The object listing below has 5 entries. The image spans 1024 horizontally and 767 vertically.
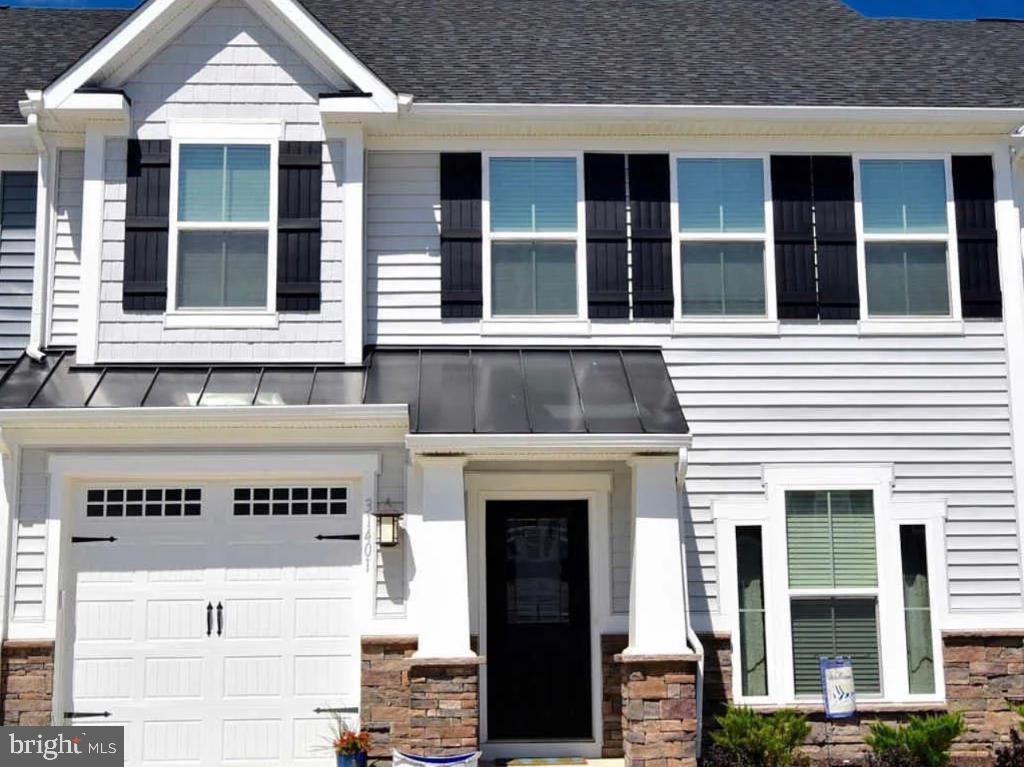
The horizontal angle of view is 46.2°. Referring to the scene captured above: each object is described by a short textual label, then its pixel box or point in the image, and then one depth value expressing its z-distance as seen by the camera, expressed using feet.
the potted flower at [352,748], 31.30
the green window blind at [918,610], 35.04
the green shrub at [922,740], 31.71
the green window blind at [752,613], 34.83
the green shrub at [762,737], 31.58
